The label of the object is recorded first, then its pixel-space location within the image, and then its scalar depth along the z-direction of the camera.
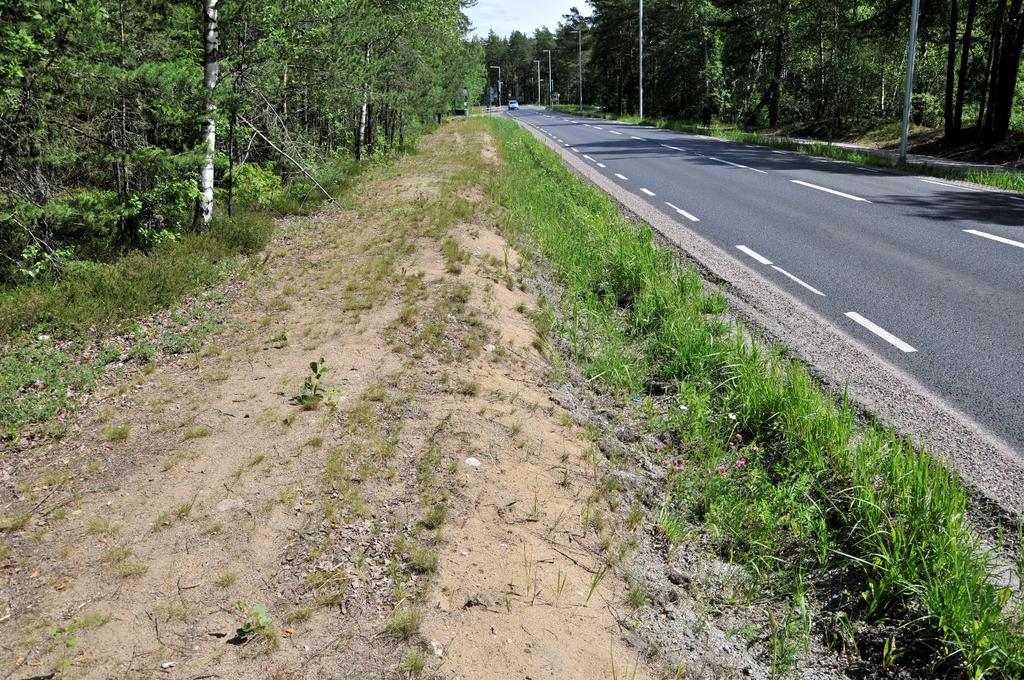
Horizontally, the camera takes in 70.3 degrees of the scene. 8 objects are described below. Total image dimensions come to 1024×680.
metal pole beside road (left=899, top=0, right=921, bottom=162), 19.74
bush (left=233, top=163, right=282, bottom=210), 12.84
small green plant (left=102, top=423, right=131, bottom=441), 4.91
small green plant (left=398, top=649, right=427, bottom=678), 2.86
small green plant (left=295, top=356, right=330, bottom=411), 5.08
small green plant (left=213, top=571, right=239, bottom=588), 3.33
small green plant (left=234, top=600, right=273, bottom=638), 3.04
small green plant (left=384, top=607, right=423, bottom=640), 3.05
